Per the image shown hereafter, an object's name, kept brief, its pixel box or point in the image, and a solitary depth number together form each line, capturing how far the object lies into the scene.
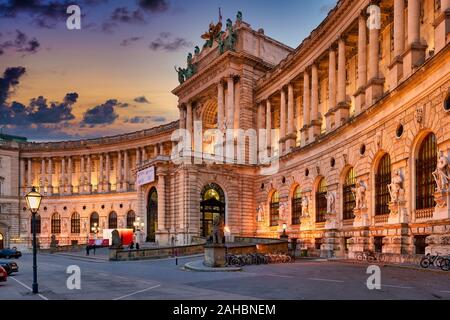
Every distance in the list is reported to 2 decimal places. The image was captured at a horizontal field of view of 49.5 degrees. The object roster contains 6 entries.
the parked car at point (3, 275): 21.28
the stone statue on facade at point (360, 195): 35.28
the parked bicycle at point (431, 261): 23.18
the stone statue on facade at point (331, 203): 41.12
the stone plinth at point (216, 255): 29.44
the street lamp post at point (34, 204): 18.94
